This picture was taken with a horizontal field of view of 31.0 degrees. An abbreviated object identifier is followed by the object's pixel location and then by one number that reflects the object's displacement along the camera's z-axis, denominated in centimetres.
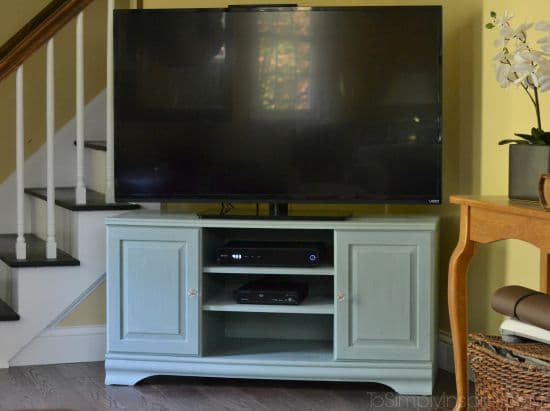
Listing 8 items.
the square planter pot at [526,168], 291
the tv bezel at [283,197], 364
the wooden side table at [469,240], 287
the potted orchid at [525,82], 287
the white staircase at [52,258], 397
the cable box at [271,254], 368
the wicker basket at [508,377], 266
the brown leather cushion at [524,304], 270
